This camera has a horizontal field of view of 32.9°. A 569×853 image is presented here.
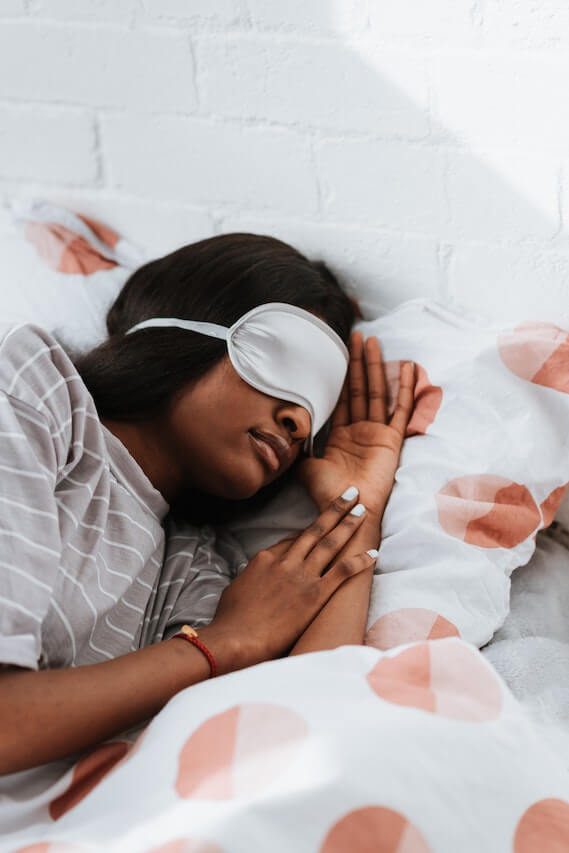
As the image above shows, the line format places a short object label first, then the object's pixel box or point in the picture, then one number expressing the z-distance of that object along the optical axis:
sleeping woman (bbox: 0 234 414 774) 0.87
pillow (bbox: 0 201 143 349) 1.32
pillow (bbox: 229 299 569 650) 1.02
